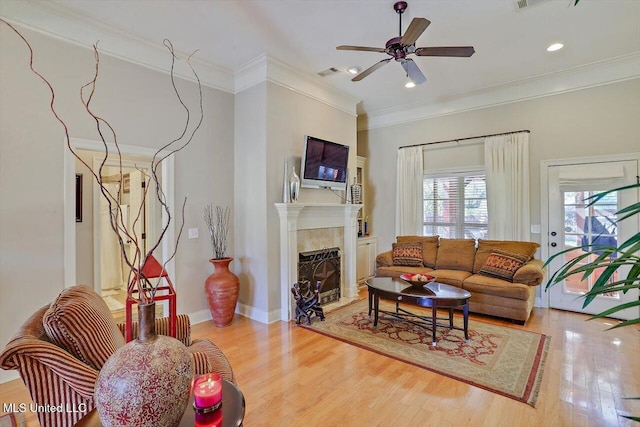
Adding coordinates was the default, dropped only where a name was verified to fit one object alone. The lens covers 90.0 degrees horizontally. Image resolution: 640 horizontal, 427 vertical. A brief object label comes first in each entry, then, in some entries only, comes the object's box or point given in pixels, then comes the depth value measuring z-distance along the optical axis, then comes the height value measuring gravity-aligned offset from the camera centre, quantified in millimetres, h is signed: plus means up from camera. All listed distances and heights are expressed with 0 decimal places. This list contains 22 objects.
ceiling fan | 2598 +1462
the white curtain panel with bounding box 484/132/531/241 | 4676 +404
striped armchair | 1240 -625
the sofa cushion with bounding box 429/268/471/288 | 4270 -869
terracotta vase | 3891 -959
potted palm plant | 827 -167
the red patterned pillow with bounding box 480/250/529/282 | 4137 -682
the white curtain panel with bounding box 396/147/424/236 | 5676 +375
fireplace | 4191 -337
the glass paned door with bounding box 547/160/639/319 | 4074 -80
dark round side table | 1259 -821
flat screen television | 4430 +722
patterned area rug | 2660 -1375
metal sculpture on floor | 3977 -1137
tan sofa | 3922 -807
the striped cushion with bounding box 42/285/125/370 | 1396 -527
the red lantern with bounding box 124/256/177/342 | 1403 -514
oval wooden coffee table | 3256 -880
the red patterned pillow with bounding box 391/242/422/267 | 5005 -662
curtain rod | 4759 +1213
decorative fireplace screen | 4465 -858
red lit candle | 1239 -701
